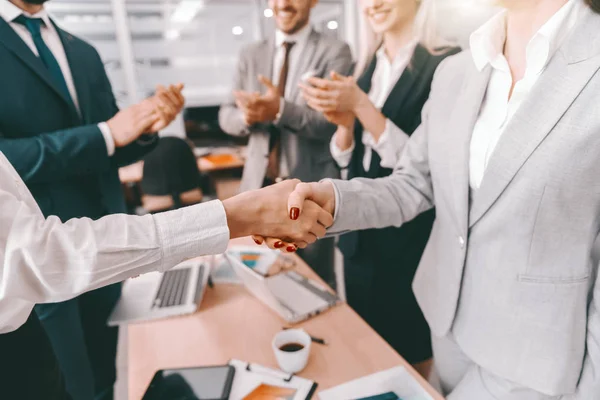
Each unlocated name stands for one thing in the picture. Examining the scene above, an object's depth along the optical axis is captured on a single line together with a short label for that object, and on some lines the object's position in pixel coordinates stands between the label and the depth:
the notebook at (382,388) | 0.98
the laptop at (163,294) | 1.37
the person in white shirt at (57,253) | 0.76
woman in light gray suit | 0.80
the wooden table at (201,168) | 3.79
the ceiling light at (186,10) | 5.42
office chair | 3.44
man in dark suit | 1.33
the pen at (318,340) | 1.19
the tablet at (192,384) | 1.00
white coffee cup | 1.05
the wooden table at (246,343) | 1.09
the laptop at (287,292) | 1.31
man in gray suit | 2.14
